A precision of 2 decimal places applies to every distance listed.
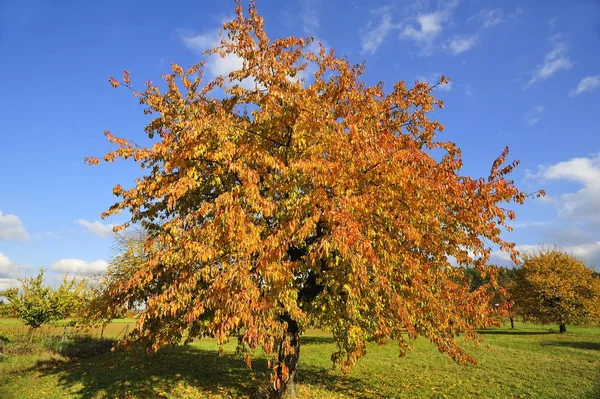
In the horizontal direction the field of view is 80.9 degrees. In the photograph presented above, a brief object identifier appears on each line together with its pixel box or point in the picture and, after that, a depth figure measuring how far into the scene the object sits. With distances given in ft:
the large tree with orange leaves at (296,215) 25.12
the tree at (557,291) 113.50
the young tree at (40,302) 82.38
